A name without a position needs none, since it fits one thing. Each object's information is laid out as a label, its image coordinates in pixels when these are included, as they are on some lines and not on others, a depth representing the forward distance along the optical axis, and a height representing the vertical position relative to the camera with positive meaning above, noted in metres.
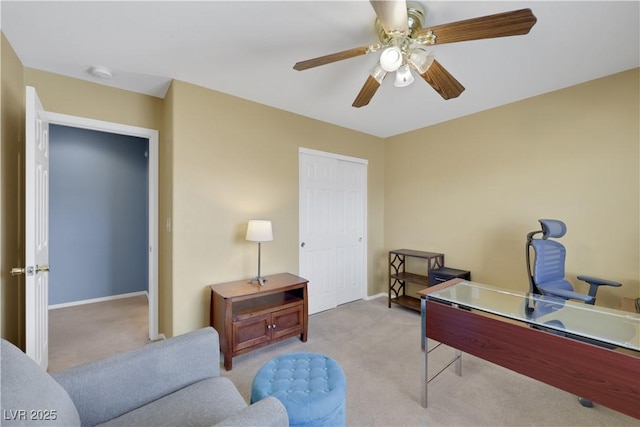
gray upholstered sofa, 0.90 -0.77
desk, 1.21 -0.66
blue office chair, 2.25 -0.46
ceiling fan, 1.21 +0.91
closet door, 3.50 -0.22
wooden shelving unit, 3.50 -0.88
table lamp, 2.59 -0.19
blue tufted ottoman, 1.31 -0.95
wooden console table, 2.31 -0.94
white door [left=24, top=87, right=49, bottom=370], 1.69 -0.13
